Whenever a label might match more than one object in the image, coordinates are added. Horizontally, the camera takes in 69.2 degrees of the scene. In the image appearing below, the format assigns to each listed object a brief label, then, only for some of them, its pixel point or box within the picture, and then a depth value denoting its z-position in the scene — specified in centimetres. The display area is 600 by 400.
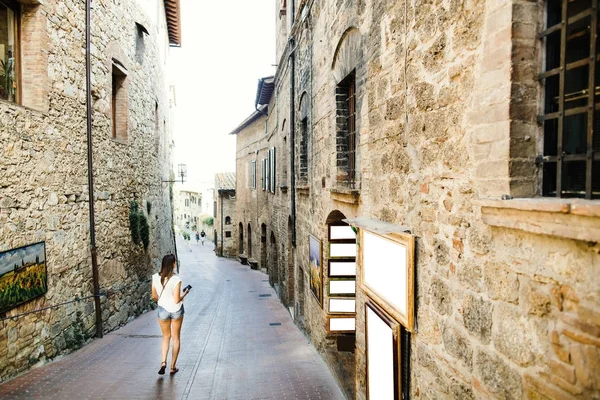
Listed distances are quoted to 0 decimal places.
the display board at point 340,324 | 657
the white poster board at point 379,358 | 373
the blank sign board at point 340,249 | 686
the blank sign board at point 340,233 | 686
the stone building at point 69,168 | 551
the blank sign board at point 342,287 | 666
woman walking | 527
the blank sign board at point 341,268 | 676
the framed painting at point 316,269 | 699
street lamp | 2106
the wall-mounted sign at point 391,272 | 336
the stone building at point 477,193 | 195
